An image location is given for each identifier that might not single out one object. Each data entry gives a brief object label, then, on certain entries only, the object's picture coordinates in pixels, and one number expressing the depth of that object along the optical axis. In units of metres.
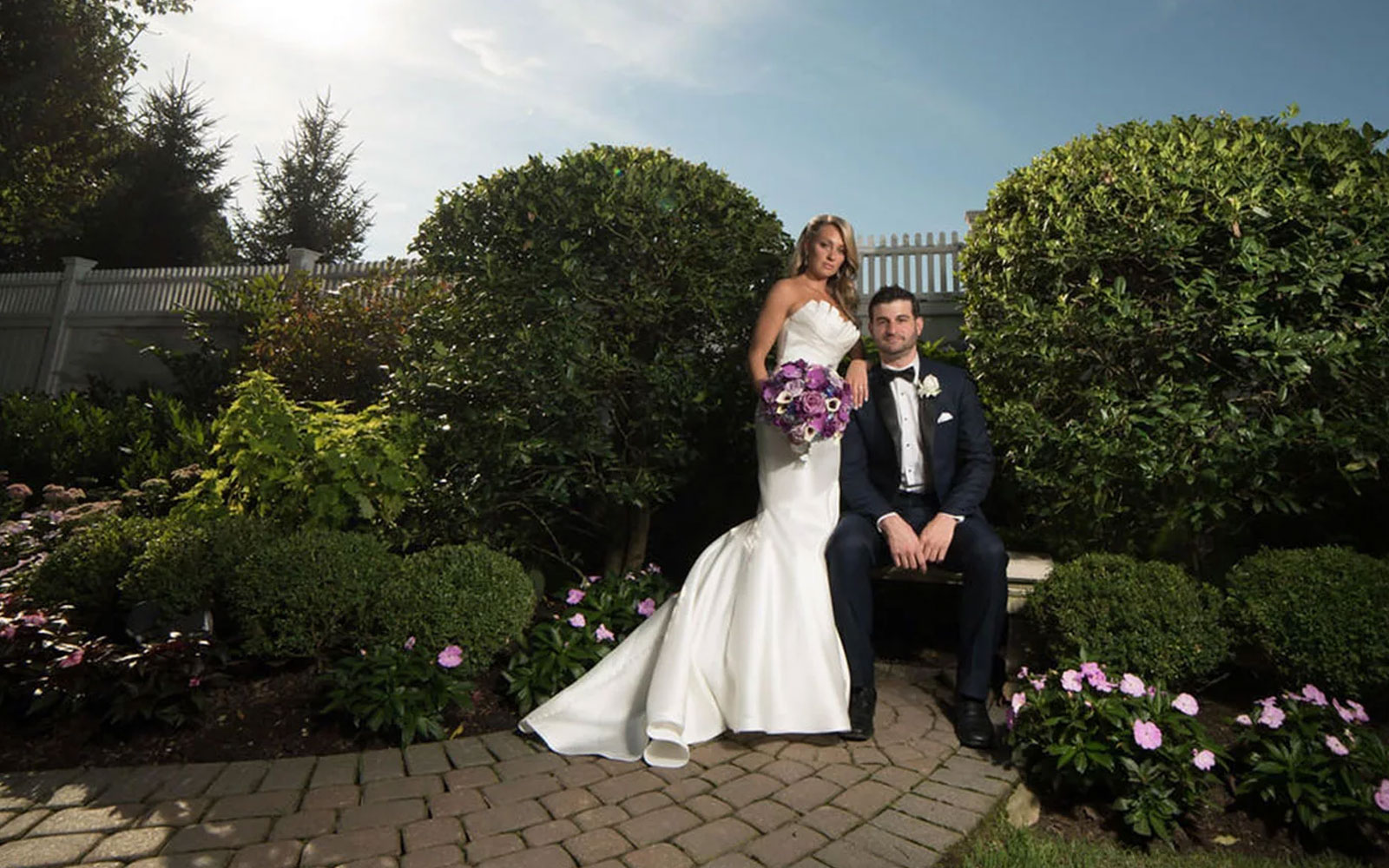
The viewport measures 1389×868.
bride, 3.38
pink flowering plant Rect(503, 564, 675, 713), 3.82
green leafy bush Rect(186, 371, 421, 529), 4.57
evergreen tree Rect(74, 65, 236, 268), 20.55
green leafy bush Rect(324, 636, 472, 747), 3.37
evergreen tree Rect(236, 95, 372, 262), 23.44
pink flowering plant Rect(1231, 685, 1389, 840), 2.74
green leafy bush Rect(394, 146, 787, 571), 4.55
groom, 3.54
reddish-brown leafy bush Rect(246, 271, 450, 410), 8.30
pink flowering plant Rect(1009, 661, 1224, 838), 2.84
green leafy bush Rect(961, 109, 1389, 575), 3.84
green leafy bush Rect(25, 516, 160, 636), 4.41
